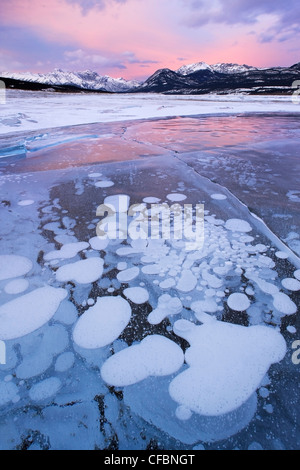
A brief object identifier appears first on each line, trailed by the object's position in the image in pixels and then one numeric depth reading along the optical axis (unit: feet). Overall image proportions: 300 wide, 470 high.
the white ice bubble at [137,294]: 3.75
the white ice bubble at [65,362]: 2.89
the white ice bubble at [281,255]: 4.51
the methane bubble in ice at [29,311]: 3.34
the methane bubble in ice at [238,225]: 5.48
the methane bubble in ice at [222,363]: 2.60
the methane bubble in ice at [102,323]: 3.19
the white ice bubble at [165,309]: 3.46
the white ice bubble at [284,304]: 3.51
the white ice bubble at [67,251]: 4.69
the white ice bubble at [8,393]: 2.61
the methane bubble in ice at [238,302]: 3.59
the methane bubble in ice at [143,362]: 2.80
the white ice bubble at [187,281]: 3.93
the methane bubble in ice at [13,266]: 4.28
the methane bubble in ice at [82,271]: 4.17
